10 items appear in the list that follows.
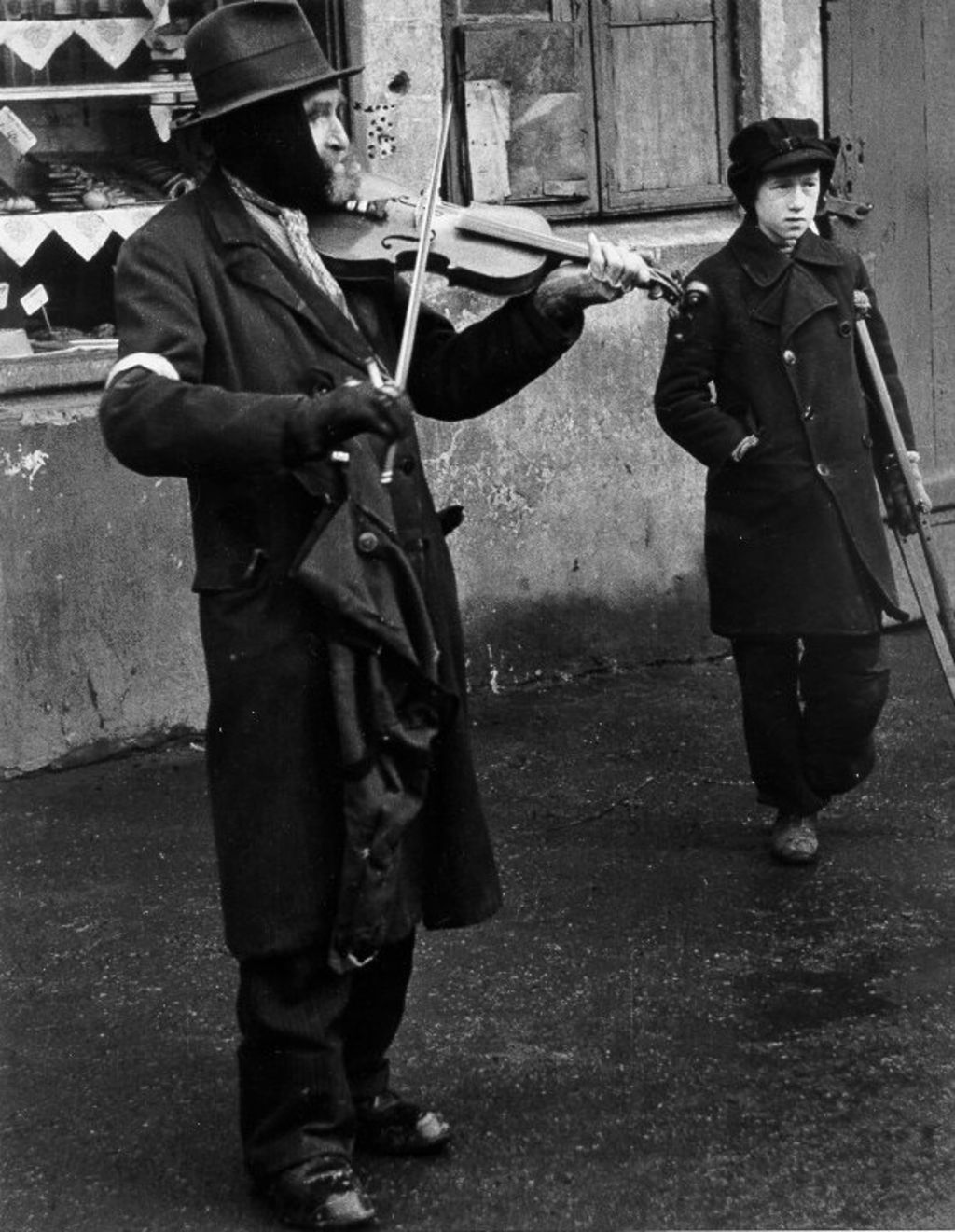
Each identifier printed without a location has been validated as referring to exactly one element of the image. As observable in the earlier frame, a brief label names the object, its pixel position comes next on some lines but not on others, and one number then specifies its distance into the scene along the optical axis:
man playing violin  3.68
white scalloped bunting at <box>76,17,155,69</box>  6.98
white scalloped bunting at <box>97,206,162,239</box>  7.02
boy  5.67
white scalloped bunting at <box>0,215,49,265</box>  6.91
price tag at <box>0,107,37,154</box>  6.91
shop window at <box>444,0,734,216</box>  7.43
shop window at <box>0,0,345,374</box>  6.91
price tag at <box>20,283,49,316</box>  6.98
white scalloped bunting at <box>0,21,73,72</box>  6.88
